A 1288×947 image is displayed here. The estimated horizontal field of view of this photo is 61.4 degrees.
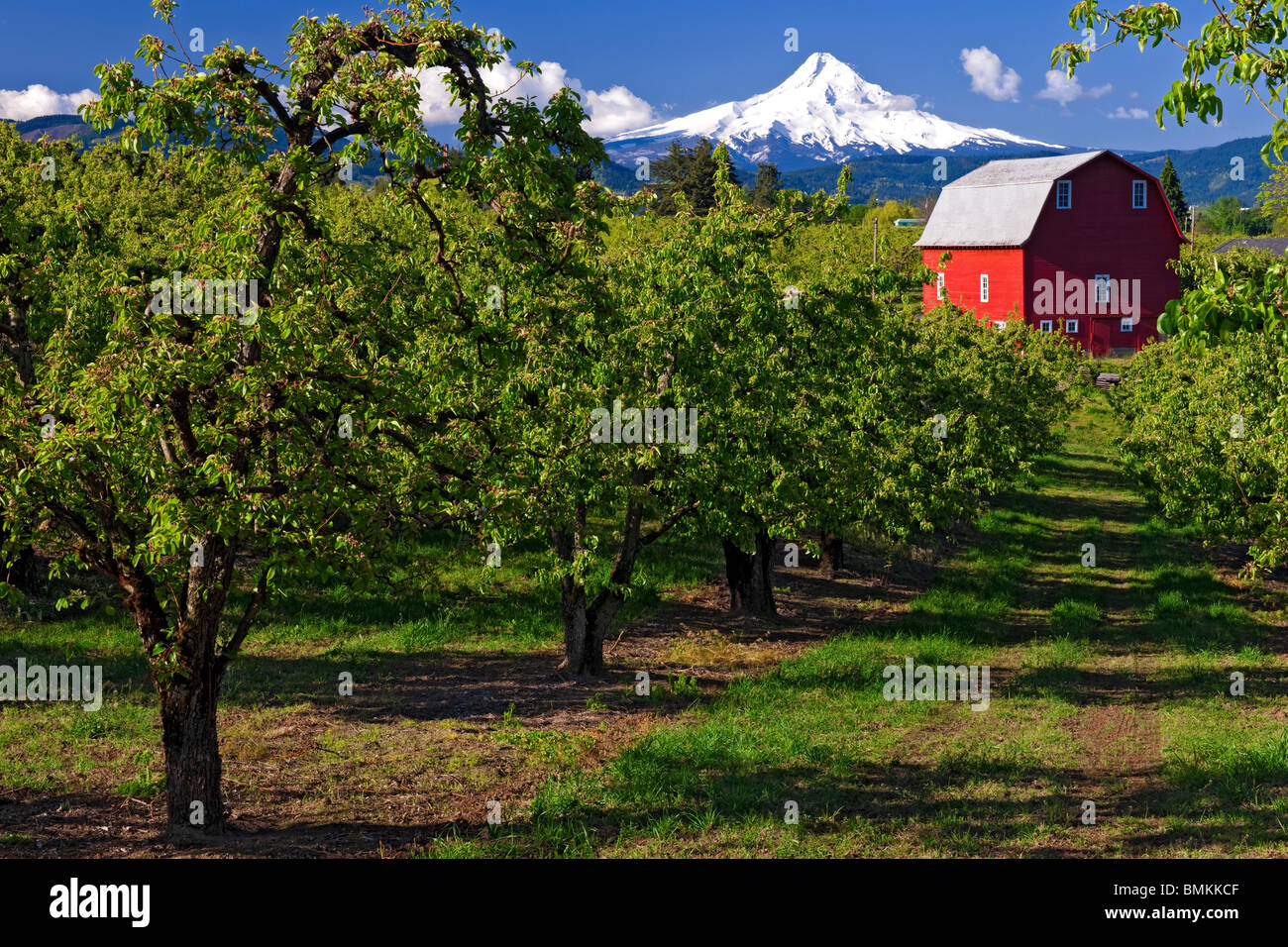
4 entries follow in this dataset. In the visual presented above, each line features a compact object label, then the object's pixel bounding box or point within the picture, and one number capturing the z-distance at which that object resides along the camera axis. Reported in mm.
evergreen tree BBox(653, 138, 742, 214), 95250
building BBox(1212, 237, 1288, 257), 96162
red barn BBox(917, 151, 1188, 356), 74188
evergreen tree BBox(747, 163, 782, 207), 119681
